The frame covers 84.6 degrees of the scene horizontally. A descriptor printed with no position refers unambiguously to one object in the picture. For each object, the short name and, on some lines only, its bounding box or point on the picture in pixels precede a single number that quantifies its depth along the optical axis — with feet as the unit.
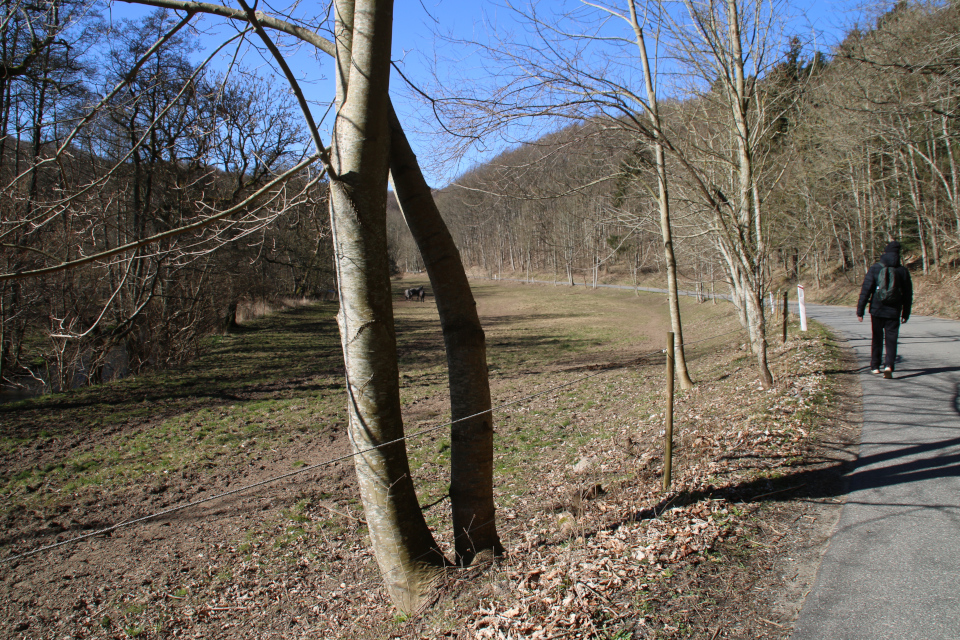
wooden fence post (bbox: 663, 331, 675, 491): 14.74
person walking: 23.06
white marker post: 38.42
